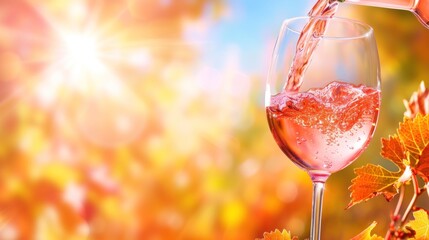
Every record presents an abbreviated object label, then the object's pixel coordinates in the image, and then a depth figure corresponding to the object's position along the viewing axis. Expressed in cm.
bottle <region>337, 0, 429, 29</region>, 88
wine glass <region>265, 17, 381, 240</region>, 87
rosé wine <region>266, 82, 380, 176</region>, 87
